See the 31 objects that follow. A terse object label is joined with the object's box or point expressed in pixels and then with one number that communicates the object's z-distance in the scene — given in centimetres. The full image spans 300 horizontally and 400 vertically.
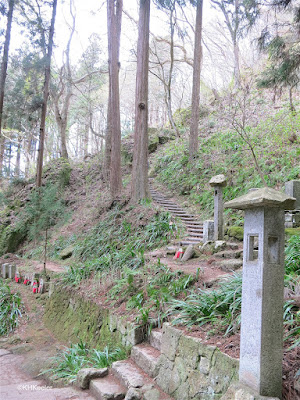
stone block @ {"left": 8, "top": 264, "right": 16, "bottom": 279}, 1030
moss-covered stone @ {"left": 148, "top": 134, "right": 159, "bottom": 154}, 1798
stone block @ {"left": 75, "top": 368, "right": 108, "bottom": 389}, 394
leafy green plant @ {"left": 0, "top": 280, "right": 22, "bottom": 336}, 704
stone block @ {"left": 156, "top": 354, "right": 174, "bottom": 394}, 344
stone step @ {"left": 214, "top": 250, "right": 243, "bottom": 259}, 619
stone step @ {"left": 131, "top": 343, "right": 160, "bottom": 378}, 374
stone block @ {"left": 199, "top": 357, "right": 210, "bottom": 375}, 299
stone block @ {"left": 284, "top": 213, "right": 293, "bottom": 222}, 677
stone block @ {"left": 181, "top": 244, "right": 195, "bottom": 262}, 670
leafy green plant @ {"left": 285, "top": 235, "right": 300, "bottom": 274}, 416
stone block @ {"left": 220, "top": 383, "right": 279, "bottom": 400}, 233
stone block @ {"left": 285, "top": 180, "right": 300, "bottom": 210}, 588
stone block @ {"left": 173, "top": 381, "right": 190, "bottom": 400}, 313
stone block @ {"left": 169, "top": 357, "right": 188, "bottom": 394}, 328
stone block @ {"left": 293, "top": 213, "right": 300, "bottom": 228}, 671
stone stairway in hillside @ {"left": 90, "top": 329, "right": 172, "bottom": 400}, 340
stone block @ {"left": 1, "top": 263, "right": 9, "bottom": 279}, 1052
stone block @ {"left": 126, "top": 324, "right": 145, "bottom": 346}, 430
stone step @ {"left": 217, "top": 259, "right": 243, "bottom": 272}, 543
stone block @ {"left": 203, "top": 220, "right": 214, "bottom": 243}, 760
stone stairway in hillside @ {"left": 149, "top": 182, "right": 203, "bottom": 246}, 822
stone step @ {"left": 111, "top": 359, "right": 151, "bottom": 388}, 360
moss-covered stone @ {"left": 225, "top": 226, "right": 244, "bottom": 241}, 750
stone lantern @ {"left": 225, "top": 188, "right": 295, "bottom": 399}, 238
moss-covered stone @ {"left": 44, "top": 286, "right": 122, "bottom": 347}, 520
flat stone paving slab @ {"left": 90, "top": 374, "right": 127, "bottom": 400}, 355
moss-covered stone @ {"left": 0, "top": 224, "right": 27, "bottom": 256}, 1360
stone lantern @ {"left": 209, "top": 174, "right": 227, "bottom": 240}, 745
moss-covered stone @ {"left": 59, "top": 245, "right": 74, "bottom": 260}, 1053
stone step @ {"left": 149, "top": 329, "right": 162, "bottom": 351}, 403
